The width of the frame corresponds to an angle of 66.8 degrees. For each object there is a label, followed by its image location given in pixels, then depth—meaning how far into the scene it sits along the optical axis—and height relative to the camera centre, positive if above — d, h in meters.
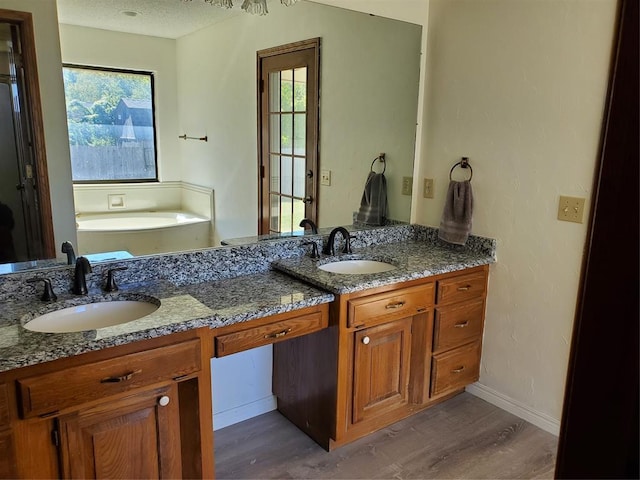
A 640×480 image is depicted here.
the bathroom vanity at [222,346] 1.35 -0.70
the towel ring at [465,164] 2.53 -0.11
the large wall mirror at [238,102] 1.85 +0.17
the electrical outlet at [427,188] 2.74 -0.26
